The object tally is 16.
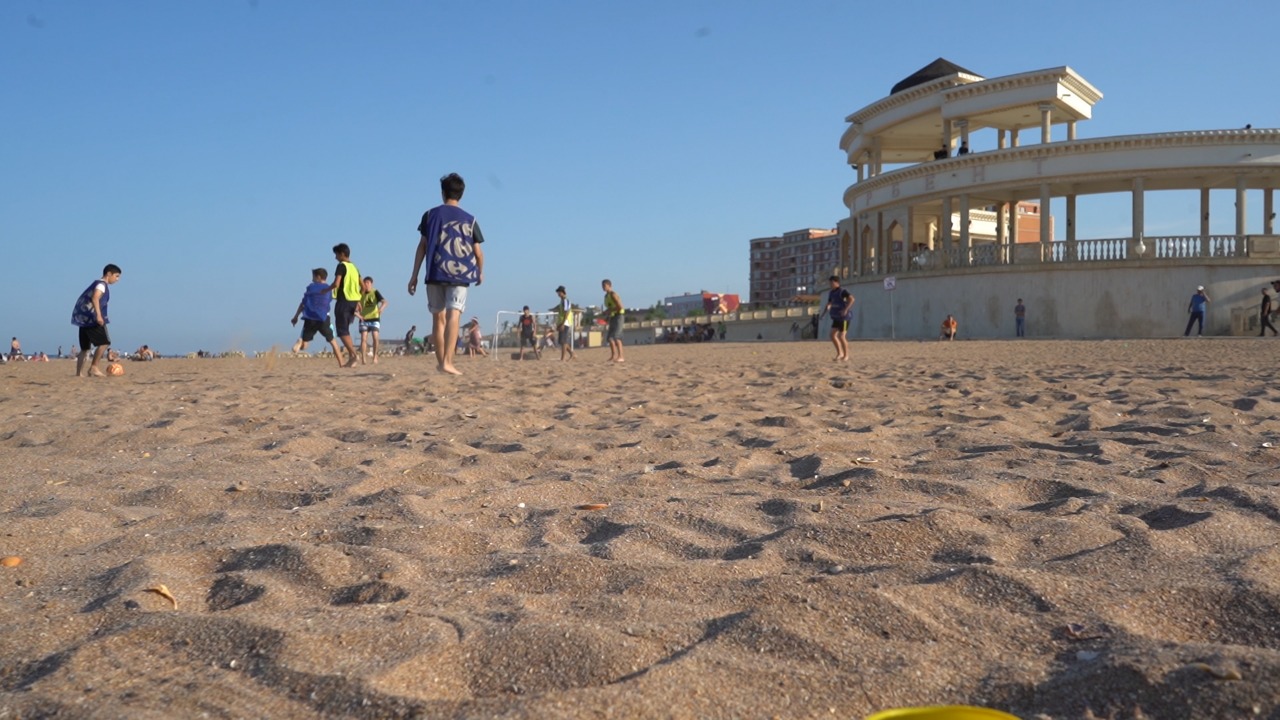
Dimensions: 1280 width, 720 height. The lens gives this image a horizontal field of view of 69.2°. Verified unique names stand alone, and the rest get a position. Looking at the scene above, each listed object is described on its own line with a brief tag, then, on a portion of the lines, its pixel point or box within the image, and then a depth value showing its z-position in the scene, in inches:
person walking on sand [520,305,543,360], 908.0
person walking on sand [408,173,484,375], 362.6
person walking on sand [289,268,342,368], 540.1
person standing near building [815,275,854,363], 600.1
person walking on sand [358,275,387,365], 666.8
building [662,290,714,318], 6176.2
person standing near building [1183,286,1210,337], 995.6
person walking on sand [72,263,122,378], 466.9
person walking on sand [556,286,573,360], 852.6
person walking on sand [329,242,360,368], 521.7
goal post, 1344.7
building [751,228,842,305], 5940.0
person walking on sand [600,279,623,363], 702.5
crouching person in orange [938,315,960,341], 1205.1
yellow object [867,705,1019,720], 56.4
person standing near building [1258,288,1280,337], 961.5
